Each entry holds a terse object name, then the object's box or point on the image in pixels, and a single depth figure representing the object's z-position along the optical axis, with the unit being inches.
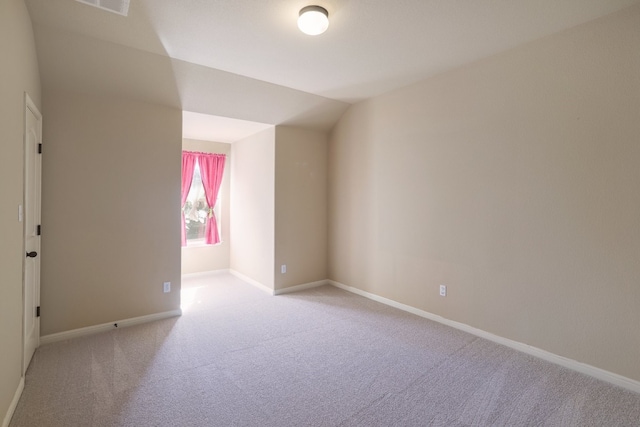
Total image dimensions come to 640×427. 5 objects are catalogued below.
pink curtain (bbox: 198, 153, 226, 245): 215.6
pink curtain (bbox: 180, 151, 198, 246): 206.7
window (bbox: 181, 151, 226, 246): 213.5
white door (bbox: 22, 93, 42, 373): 93.0
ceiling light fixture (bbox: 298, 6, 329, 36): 86.5
